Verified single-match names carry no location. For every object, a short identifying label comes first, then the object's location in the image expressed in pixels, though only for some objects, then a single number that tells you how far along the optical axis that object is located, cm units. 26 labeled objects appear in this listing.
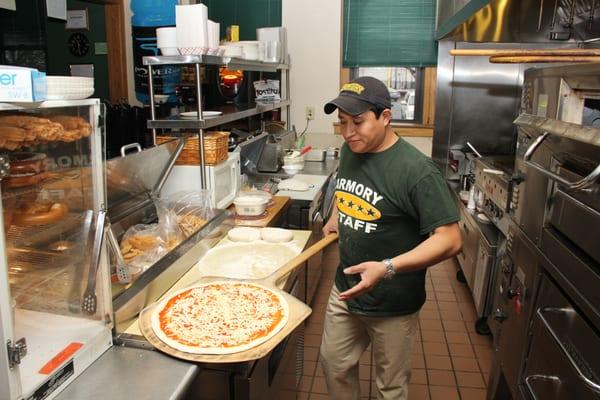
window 486
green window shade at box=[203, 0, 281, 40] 475
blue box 97
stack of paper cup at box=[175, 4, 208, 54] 241
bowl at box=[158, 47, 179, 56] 249
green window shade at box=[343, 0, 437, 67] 454
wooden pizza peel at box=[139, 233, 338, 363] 137
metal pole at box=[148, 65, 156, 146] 253
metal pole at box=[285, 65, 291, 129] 480
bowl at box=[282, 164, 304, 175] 394
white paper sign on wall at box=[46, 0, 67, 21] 319
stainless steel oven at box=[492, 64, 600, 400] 141
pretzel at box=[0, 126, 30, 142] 106
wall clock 447
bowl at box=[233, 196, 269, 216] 270
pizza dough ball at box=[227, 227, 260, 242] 240
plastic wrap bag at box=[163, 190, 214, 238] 235
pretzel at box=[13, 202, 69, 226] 121
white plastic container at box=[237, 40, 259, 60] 374
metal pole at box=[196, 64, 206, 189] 245
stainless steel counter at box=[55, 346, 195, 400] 123
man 157
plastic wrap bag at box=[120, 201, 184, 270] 198
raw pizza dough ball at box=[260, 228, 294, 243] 238
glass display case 110
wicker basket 256
